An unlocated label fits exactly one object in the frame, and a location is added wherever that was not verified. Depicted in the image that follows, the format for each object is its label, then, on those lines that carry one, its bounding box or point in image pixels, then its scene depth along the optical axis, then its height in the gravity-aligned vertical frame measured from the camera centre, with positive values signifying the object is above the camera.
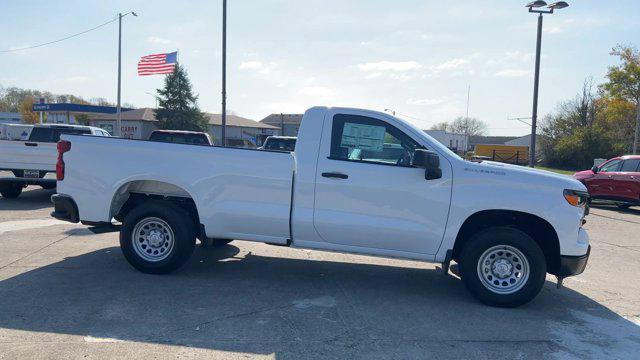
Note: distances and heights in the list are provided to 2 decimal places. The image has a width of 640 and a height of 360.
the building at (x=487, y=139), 119.25 +4.88
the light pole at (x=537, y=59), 15.11 +3.44
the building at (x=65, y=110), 49.75 +3.19
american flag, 27.48 +4.52
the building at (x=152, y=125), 56.31 +2.55
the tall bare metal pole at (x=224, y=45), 19.42 +4.02
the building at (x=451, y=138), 45.72 +2.01
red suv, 14.94 -0.51
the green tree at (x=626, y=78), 41.34 +7.33
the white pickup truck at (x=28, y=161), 11.30 -0.52
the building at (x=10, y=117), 71.94 +2.94
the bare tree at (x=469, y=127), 111.12 +7.36
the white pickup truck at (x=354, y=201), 5.25 -0.53
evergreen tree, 54.53 +4.31
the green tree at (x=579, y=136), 47.88 +2.78
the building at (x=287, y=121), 90.50 +5.74
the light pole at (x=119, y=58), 33.86 +6.01
